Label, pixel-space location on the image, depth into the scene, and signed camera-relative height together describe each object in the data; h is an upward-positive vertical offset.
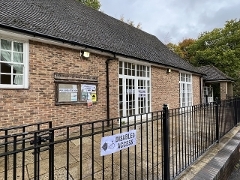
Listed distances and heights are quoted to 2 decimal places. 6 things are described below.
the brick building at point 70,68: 5.61 +1.05
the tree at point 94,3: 23.89 +11.80
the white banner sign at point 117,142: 2.11 -0.59
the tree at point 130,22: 28.02 +10.80
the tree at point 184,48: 29.77 +7.51
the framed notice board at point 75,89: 6.57 +0.20
